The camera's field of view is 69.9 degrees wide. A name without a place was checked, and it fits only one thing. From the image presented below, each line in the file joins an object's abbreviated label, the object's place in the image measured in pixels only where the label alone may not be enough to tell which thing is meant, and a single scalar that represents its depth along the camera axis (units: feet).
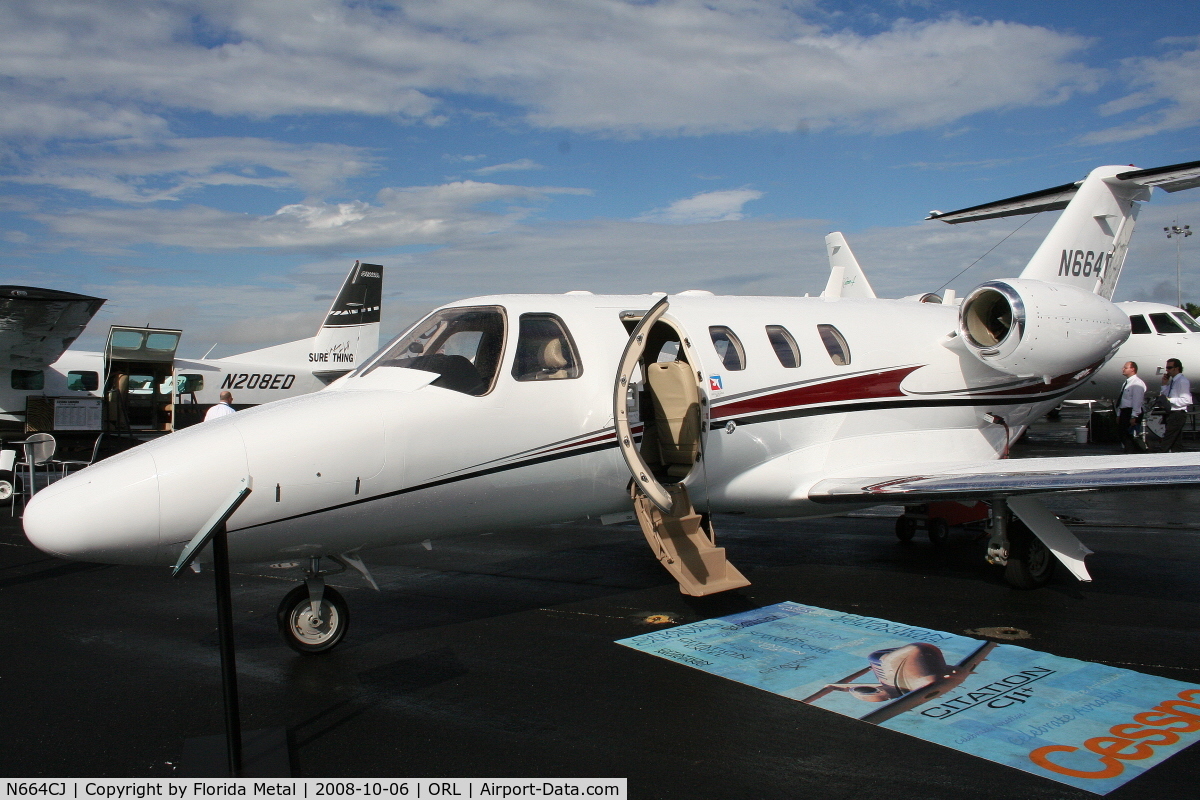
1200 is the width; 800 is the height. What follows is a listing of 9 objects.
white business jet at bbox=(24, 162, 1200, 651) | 17.12
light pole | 214.07
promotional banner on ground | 14.12
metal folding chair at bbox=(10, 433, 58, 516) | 40.16
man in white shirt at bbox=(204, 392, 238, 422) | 41.89
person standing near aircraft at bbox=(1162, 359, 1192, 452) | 52.95
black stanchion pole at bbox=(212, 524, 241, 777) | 11.66
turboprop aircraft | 60.90
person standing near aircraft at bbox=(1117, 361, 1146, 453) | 57.11
